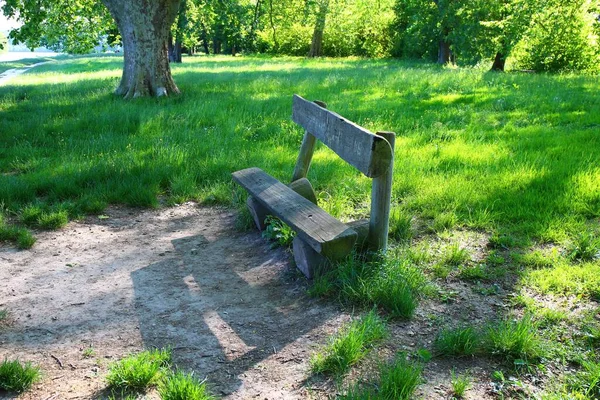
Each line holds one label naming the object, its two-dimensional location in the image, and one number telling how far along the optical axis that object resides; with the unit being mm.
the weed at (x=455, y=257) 4266
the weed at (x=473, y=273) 4016
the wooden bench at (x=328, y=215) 3711
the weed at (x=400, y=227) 4750
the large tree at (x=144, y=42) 11680
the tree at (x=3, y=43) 11838
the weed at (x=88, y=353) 3197
